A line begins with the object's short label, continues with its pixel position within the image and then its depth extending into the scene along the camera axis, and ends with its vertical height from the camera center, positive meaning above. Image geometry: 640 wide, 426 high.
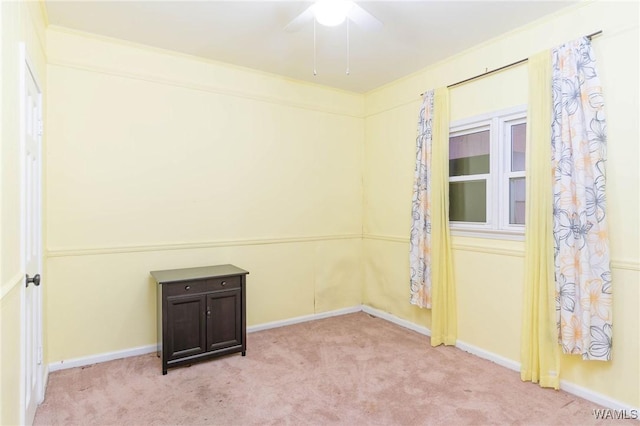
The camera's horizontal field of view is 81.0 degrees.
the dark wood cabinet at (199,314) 2.85 -0.84
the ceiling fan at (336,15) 2.12 +1.14
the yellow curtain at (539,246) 2.58 -0.26
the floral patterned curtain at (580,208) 2.34 +0.00
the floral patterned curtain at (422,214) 3.47 -0.05
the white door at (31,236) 1.91 -0.16
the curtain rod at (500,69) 2.43 +1.12
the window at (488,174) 2.96 +0.29
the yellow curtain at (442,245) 3.34 -0.33
